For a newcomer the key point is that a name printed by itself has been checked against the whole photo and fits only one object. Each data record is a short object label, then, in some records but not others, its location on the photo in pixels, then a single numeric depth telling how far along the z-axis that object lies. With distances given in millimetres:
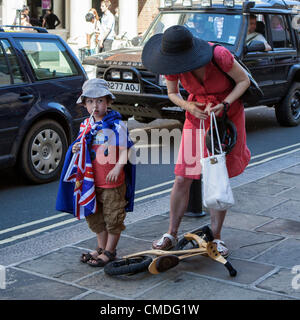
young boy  7483
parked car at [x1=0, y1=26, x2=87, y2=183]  11597
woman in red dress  7418
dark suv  15951
